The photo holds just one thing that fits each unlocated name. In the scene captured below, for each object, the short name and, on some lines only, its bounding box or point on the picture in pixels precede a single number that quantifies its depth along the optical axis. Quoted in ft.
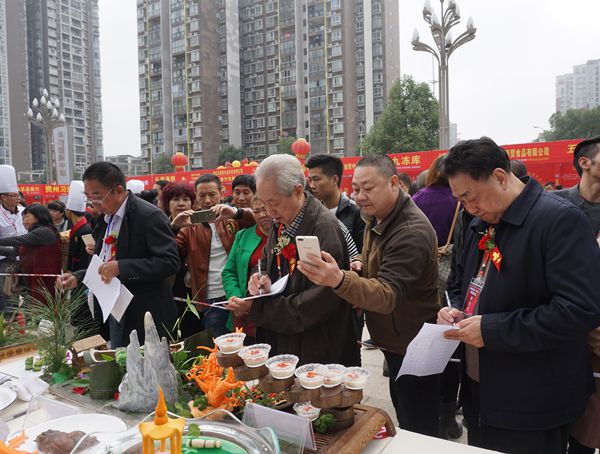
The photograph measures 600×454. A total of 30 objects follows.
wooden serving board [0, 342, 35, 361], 6.57
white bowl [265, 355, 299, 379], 3.78
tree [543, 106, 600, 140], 111.22
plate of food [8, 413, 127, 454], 3.47
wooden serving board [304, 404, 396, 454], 3.52
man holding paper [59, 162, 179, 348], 7.69
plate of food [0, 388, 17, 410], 4.73
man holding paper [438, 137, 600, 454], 4.09
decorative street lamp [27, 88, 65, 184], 44.64
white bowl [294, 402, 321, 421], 3.79
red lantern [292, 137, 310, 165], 39.93
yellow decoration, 2.66
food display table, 3.76
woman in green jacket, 7.93
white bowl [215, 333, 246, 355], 4.22
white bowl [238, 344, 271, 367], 4.02
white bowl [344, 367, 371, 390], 3.63
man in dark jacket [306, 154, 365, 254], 10.38
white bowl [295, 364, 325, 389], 3.59
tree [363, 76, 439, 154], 81.97
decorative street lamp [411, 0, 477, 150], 28.76
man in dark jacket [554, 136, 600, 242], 6.64
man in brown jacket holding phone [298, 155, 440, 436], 5.65
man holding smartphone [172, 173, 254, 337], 9.47
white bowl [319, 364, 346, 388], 3.62
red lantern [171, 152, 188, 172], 50.39
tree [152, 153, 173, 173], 136.15
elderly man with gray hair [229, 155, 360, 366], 5.45
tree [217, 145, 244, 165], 137.88
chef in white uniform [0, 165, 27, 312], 14.49
